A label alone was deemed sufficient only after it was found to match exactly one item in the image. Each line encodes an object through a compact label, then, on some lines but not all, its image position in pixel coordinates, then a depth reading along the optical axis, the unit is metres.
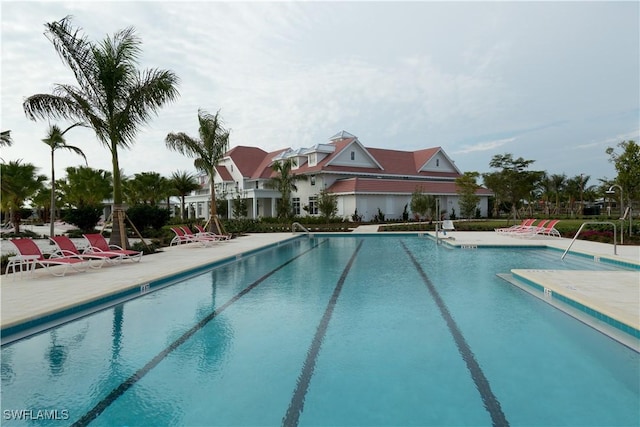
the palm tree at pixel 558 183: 59.00
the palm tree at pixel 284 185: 31.58
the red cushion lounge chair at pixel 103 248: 11.37
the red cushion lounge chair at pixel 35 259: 9.33
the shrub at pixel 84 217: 24.11
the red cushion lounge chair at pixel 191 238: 17.42
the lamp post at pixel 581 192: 53.36
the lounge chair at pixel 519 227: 21.22
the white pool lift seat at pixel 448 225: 24.08
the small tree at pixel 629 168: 18.12
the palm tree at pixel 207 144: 20.11
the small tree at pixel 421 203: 31.27
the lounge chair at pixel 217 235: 18.98
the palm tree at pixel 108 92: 12.18
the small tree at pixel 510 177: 35.44
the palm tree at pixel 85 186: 35.88
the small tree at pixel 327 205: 30.52
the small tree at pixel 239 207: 36.53
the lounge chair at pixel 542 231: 19.64
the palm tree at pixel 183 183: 42.28
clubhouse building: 35.48
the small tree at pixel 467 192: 35.09
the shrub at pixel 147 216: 23.12
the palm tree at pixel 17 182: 26.16
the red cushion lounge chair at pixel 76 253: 10.32
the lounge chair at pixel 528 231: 19.91
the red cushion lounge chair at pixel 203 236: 17.89
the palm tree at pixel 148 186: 44.28
